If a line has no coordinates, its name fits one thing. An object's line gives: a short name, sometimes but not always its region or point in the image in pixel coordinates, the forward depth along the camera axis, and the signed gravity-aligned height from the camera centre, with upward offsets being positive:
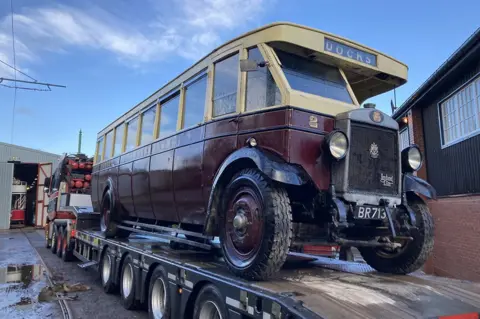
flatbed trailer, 2.91 -0.74
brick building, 8.10 +1.41
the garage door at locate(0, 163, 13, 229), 26.17 +0.86
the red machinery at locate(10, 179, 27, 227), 27.77 +0.21
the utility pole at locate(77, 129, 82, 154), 49.27 +8.26
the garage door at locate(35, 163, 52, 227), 26.81 +0.58
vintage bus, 3.74 +0.55
